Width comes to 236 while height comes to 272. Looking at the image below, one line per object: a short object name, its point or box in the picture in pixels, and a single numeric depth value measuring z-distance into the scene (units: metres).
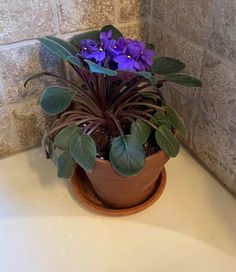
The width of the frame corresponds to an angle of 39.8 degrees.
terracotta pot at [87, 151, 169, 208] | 0.58
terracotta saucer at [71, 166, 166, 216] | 0.65
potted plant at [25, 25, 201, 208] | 0.54
